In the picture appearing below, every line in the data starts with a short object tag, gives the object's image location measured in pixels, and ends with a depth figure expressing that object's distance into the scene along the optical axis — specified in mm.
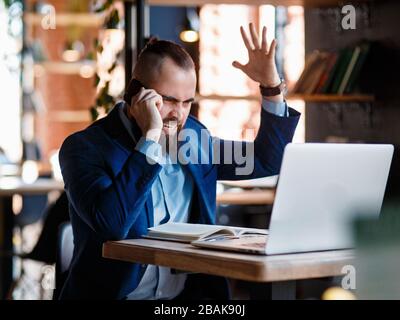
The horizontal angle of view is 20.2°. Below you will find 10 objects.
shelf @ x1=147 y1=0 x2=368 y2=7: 5434
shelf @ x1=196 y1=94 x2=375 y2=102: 5692
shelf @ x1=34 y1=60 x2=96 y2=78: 12411
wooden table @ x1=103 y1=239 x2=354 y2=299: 2175
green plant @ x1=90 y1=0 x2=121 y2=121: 5118
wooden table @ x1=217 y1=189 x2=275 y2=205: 6869
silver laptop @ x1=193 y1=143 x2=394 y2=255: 2257
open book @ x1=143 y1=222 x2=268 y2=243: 2673
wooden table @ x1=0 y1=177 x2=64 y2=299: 7287
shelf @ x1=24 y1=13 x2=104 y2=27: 11921
